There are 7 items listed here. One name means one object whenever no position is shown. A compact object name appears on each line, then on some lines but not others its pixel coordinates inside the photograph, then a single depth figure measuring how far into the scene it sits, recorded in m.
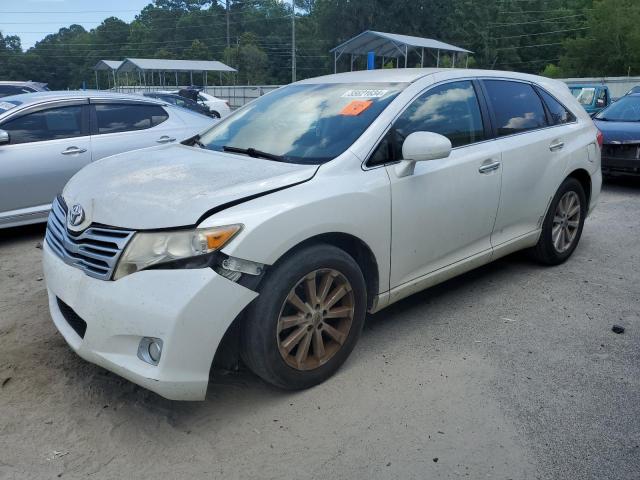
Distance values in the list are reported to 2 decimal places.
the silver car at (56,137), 5.96
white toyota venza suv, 2.70
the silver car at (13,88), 14.45
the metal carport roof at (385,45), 25.81
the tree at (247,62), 66.06
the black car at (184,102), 16.86
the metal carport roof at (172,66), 36.69
